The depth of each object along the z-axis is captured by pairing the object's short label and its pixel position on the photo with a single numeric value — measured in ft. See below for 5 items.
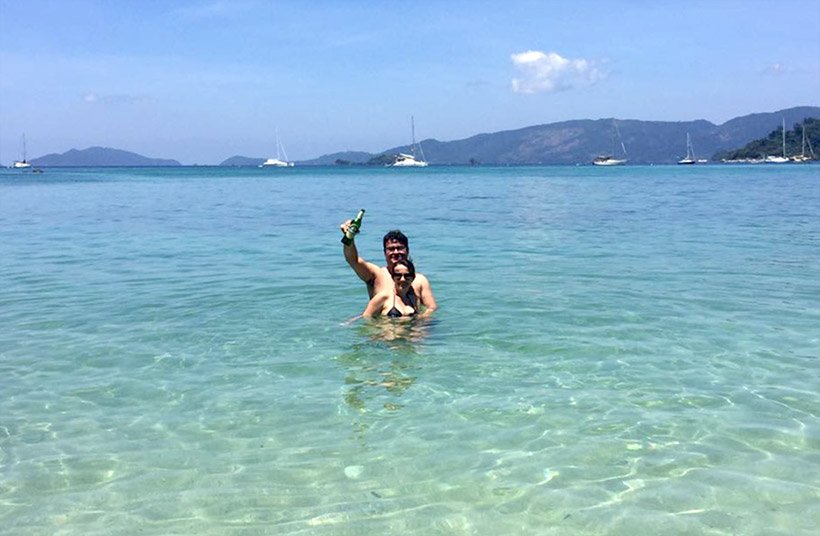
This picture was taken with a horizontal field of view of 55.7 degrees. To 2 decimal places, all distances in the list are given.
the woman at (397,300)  30.42
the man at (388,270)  29.60
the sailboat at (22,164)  552.86
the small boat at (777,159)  609.83
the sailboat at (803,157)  608.19
